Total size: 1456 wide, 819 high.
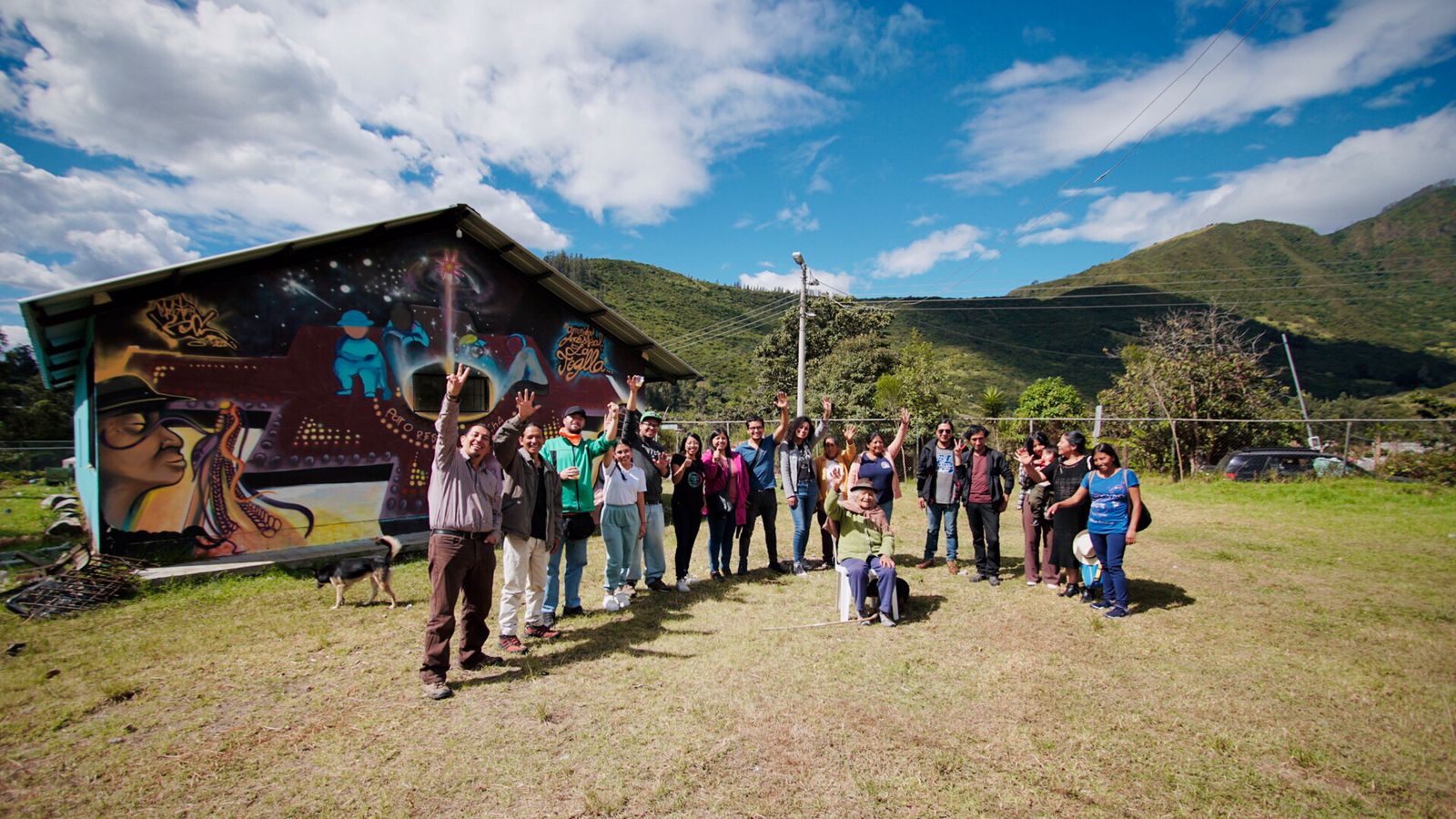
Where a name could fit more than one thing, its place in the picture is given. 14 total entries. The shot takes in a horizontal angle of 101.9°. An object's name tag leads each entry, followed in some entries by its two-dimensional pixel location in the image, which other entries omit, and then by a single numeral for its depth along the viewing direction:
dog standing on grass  6.44
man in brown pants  4.21
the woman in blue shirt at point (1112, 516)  5.68
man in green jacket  5.46
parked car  13.72
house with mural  7.55
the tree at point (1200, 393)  16.38
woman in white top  5.93
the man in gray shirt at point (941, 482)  7.28
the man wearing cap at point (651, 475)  6.41
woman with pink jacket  7.03
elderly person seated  5.65
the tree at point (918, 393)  22.58
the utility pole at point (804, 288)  16.83
